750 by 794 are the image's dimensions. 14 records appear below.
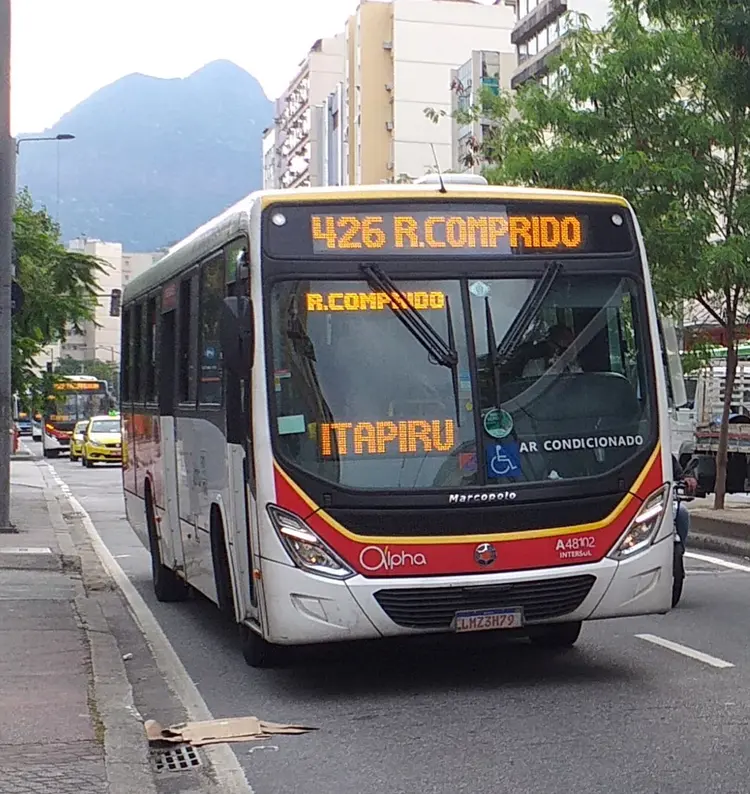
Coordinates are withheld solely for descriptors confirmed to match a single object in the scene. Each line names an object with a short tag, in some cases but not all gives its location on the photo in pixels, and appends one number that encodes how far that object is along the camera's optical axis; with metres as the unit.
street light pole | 18.69
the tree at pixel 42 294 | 25.80
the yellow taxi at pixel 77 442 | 54.97
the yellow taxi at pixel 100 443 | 49.22
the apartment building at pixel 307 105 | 132.62
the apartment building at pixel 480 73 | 88.25
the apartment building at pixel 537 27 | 77.69
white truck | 22.00
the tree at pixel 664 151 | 19.64
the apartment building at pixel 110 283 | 161.50
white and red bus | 8.51
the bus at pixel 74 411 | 64.88
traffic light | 27.66
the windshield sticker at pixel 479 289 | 8.85
